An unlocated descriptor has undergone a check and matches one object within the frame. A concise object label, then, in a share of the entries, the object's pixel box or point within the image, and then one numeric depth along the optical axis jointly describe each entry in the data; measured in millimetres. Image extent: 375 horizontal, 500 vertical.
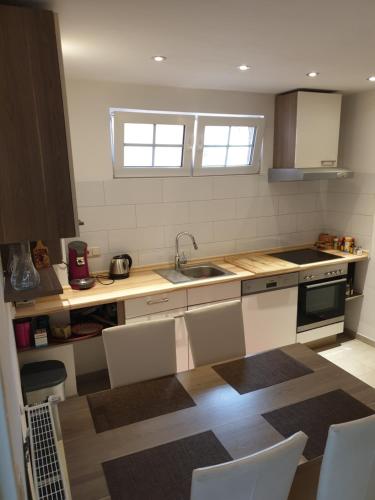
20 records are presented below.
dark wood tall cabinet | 1388
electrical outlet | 3203
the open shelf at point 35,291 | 1565
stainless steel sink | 3240
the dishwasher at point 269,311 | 3264
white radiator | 1432
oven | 3510
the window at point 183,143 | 3215
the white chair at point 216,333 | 2230
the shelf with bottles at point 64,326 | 2643
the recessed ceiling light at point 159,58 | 2268
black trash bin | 2521
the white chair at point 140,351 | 2023
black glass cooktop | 3625
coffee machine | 3022
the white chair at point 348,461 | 1255
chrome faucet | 3477
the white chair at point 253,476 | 1068
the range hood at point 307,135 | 3461
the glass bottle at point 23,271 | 1675
